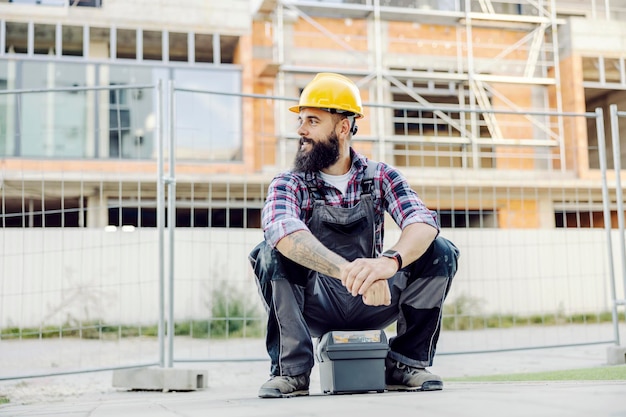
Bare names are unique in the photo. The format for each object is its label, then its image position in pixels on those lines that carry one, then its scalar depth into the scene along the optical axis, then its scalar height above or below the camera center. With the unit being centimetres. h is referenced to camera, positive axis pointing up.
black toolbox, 312 -34
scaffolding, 2092 +626
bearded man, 308 +8
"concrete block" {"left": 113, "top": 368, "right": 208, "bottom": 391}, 503 -64
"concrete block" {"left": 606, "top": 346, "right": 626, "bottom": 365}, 617 -68
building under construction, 1631 +578
